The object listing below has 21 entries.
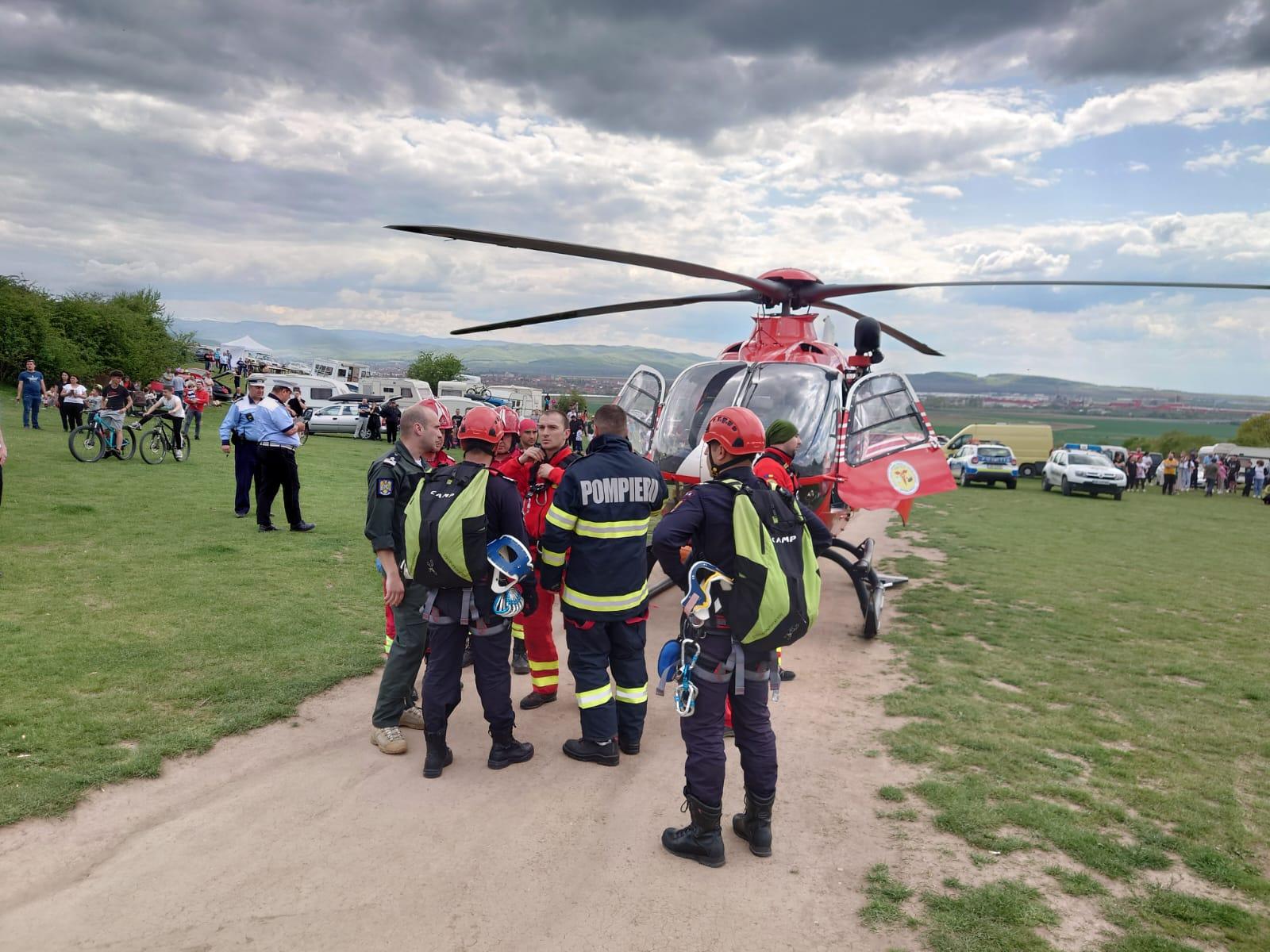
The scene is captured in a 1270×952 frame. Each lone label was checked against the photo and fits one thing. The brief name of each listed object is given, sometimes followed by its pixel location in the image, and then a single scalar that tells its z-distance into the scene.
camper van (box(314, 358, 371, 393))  55.78
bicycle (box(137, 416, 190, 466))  15.72
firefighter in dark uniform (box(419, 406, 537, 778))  4.38
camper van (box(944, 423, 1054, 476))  35.47
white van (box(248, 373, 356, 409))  37.75
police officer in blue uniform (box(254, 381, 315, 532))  10.00
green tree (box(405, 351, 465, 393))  65.75
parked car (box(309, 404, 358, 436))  30.02
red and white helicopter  7.02
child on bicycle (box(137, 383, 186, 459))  15.72
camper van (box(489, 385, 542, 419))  42.44
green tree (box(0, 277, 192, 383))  30.14
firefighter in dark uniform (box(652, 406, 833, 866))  3.71
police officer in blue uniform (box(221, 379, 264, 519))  10.46
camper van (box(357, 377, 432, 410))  36.03
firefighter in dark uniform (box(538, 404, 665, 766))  4.70
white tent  73.79
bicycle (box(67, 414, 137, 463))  15.05
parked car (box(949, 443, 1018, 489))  28.14
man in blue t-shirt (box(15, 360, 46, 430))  19.06
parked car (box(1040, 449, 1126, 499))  25.59
